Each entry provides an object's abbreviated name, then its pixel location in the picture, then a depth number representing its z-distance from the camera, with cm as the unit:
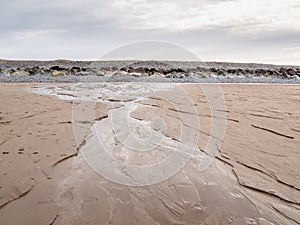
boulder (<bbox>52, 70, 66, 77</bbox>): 2362
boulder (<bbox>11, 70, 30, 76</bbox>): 2364
